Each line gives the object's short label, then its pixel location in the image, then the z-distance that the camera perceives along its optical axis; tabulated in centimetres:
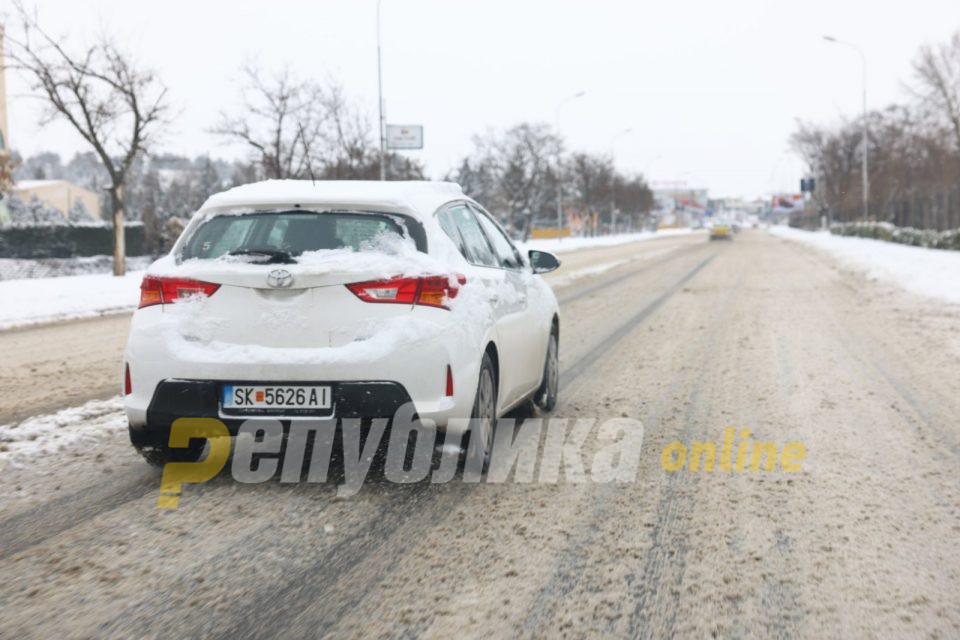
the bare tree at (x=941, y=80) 5188
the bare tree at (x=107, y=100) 2408
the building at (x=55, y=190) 8744
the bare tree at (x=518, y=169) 6906
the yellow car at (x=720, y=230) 7631
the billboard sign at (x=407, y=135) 5725
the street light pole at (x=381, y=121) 3254
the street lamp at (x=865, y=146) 5288
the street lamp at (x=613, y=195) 9225
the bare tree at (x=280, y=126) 3244
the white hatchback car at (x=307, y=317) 459
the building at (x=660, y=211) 18388
